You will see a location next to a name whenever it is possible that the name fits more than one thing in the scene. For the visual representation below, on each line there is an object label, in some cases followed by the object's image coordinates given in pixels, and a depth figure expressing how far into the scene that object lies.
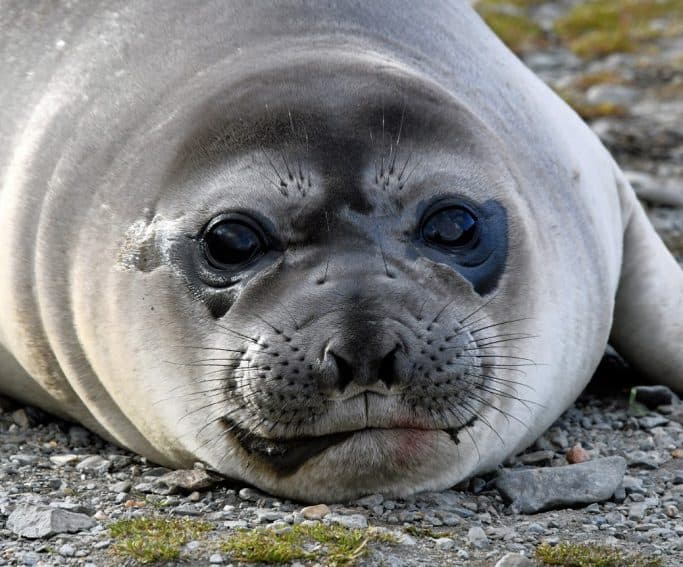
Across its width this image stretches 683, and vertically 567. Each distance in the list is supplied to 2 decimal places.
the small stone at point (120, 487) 8.30
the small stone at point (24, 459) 8.91
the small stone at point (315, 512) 7.53
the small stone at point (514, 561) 6.96
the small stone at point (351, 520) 7.36
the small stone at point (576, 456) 9.01
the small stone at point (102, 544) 7.20
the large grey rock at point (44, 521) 7.41
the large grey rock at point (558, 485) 8.09
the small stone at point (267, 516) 7.56
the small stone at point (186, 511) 7.79
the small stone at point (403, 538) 7.24
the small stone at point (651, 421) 9.86
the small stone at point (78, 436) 9.45
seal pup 7.39
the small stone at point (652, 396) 10.39
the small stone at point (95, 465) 8.77
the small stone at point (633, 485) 8.38
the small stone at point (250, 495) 7.98
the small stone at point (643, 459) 8.99
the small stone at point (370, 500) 7.70
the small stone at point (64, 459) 8.95
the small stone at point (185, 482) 8.11
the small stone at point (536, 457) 8.94
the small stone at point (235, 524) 7.42
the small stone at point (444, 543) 7.25
